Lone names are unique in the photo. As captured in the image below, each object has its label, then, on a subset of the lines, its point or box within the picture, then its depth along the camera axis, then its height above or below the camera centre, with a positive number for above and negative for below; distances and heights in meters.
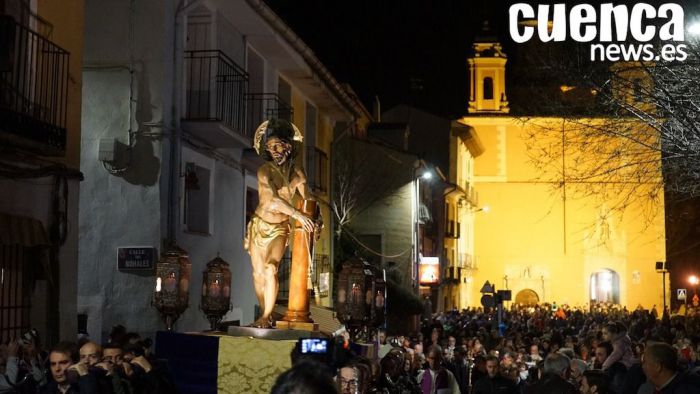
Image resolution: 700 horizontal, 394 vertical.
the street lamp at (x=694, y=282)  57.18 +0.80
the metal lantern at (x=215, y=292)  11.27 +0.01
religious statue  10.02 +0.73
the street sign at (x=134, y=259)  16.62 +0.51
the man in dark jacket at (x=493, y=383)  12.79 -1.03
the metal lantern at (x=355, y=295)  11.14 -0.01
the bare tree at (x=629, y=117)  12.84 +2.20
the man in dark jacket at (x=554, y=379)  9.45 -0.72
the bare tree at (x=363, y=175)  34.62 +4.16
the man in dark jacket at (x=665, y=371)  7.58 -0.52
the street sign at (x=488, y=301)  30.30 -0.15
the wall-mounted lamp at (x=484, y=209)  65.31 +5.19
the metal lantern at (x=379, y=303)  11.48 -0.09
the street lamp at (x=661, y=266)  41.96 +1.17
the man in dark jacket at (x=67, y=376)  6.77 -0.52
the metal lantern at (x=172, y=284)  11.04 +0.09
